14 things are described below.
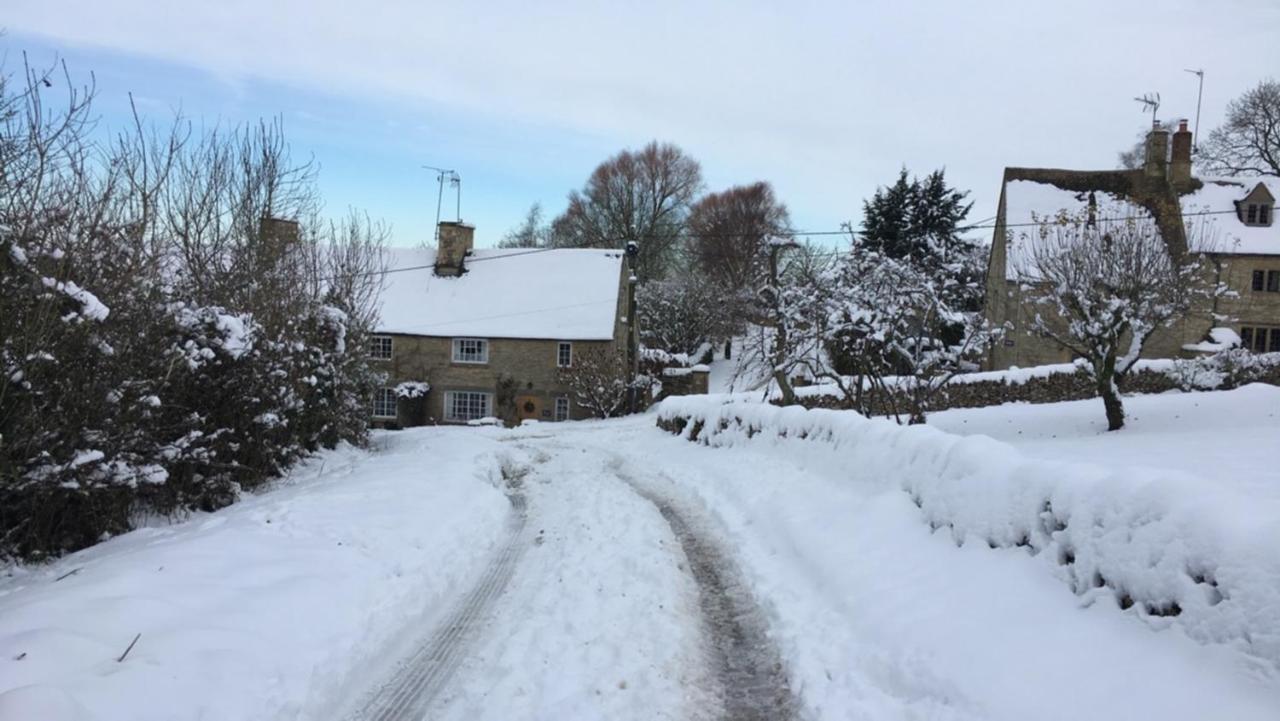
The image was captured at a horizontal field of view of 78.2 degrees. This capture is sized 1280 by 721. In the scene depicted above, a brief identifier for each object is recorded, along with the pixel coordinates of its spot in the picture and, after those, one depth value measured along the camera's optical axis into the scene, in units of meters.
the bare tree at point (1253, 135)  39.38
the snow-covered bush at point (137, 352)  6.86
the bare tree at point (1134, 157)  50.77
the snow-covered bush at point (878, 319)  14.84
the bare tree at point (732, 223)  57.74
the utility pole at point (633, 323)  39.56
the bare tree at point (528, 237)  74.88
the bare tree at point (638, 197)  66.44
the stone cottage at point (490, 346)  36.06
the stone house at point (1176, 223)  30.27
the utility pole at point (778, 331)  17.09
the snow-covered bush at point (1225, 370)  22.64
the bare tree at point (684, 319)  49.62
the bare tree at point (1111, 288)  17.39
